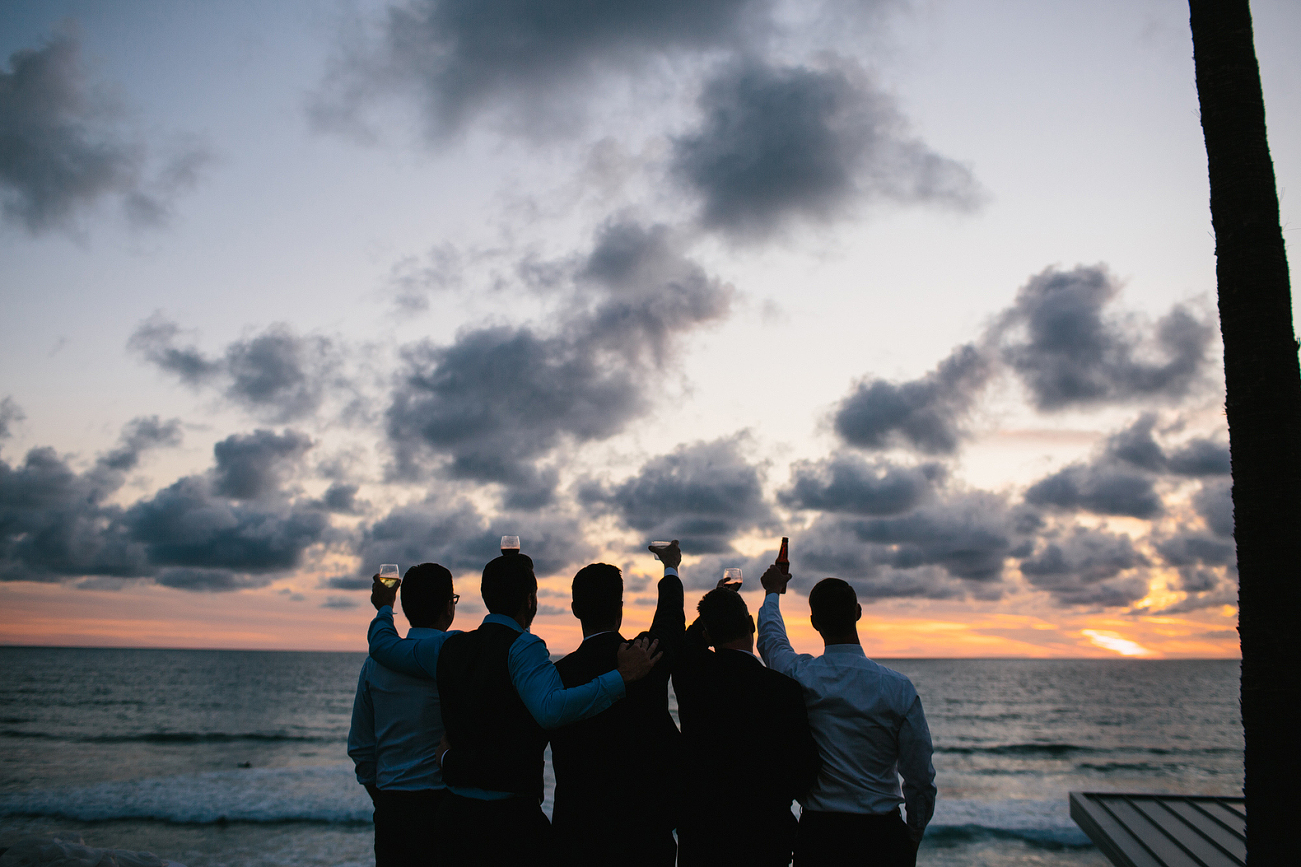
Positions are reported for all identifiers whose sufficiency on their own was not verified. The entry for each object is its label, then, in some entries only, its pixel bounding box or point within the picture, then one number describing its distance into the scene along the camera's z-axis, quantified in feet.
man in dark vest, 10.19
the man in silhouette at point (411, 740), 11.97
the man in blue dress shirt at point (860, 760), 10.71
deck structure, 22.49
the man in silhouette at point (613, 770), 10.07
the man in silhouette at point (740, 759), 10.69
